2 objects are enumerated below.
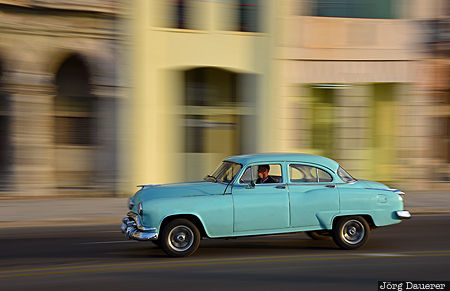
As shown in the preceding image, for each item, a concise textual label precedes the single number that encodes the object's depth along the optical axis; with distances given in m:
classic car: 8.43
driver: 8.87
